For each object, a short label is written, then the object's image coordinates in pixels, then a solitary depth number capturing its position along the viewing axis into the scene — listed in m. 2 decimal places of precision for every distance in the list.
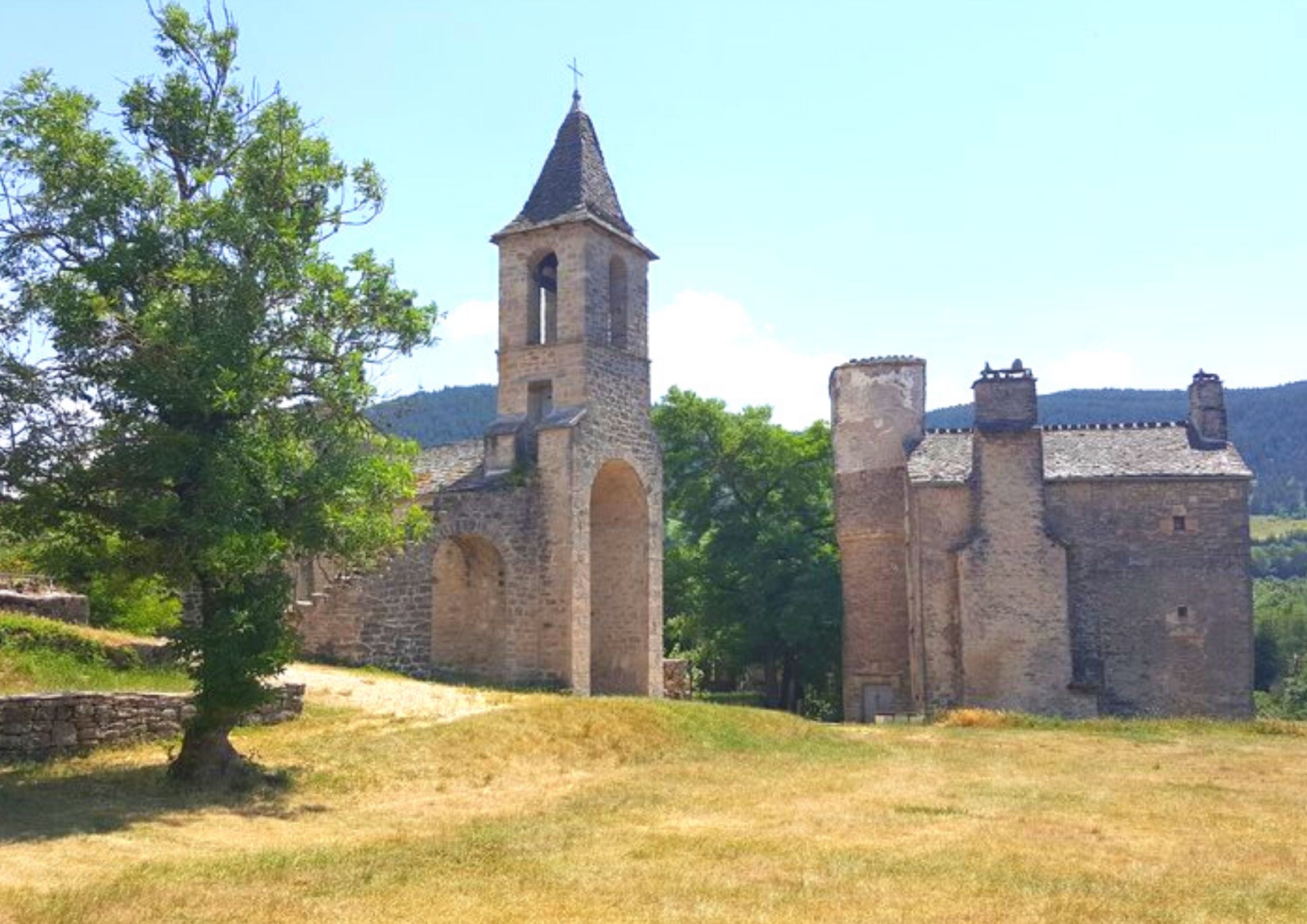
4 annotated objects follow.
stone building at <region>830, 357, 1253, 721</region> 28.64
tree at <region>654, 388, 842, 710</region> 35.81
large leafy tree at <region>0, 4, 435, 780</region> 13.40
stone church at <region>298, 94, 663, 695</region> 25.67
